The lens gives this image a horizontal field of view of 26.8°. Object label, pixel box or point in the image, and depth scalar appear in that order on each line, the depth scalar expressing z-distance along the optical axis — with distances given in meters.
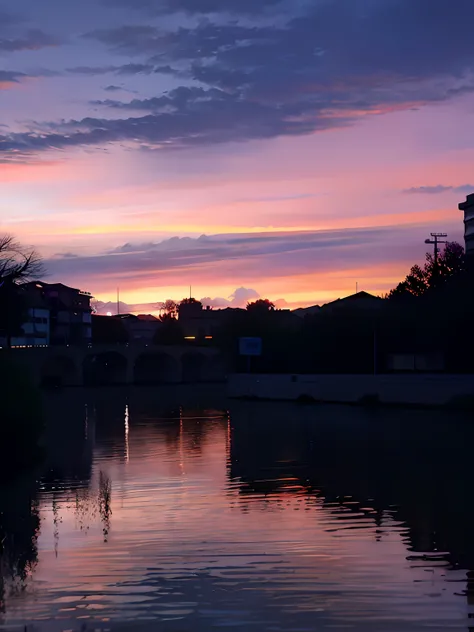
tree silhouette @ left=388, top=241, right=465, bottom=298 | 106.94
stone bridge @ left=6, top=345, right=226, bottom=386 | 114.67
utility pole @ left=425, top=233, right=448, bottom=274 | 108.25
